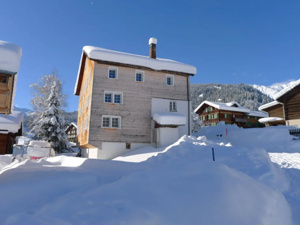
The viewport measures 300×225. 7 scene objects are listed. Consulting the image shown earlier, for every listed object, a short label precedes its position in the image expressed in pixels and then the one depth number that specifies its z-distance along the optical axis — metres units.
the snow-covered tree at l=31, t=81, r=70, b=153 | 27.19
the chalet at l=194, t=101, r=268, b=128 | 47.34
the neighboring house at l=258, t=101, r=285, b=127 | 33.62
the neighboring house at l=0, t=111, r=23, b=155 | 21.72
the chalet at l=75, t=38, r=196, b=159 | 18.98
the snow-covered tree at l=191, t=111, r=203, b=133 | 48.56
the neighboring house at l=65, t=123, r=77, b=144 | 56.84
